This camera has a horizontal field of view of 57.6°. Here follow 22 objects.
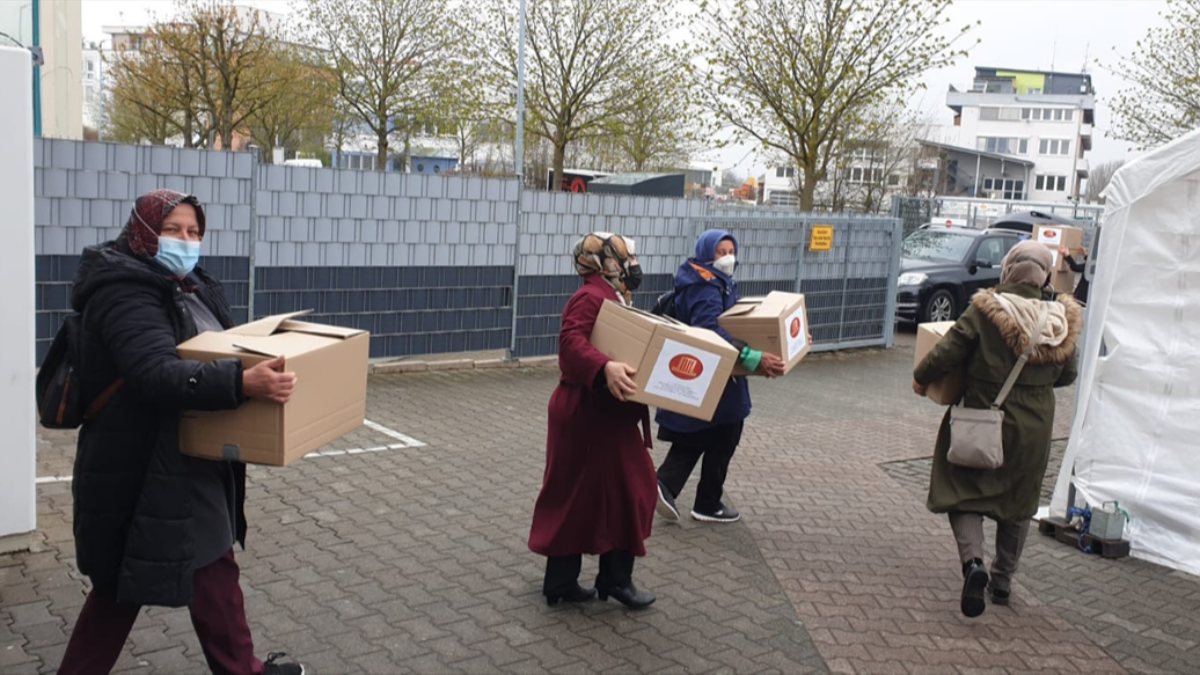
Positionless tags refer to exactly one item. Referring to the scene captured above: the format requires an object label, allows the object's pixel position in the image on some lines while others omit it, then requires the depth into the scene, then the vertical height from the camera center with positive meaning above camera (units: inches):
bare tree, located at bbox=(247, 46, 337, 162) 1172.5 +92.0
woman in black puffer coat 132.0 -33.8
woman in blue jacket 244.5 -48.2
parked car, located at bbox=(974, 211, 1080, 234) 964.4 +7.9
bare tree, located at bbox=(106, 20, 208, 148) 975.8 +92.7
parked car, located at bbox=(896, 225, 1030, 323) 682.2 -28.3
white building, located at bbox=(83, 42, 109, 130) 1693.8 +115.4
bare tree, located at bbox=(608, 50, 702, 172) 1003.6 +92.4
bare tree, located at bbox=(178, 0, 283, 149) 932.6 +105.2
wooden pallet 255.8 -72.5
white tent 250.7 -29.3
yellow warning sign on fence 557.3 -11.3
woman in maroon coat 192.2 -45.1
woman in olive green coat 205.3 -29.1
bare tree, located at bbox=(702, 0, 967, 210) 720.3 +103.8
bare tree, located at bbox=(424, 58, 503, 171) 1047.6 +88.4
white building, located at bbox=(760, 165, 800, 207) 2691.9 +72.3
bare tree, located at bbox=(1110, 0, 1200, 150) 873.5 +121.6
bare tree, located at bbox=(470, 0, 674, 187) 987.9 +130.4
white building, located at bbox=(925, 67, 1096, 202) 3735.2 +361.2
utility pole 860.0 +87.2
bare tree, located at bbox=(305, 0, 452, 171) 1118.4 +143.6
